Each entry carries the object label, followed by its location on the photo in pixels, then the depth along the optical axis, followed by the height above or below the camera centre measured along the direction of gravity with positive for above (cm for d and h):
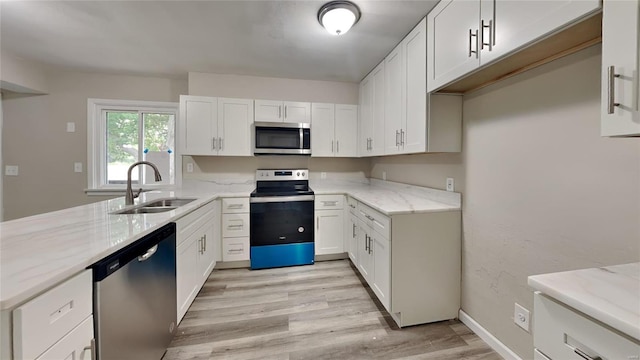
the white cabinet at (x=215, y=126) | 297 +61
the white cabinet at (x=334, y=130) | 324 +63
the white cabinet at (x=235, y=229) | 281 -63
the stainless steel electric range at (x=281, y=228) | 282 -63
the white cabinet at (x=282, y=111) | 309 +83
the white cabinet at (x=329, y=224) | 298 -61
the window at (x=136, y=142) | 330 +45
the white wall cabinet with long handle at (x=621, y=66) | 70 +34
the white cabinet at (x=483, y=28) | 98 +75
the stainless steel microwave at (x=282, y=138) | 301 +47
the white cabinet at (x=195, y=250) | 175 -66
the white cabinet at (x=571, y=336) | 57 -41
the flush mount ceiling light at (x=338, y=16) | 174 +119
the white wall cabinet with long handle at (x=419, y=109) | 185 +54
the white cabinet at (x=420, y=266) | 181 -69
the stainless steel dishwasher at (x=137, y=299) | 98 -61
